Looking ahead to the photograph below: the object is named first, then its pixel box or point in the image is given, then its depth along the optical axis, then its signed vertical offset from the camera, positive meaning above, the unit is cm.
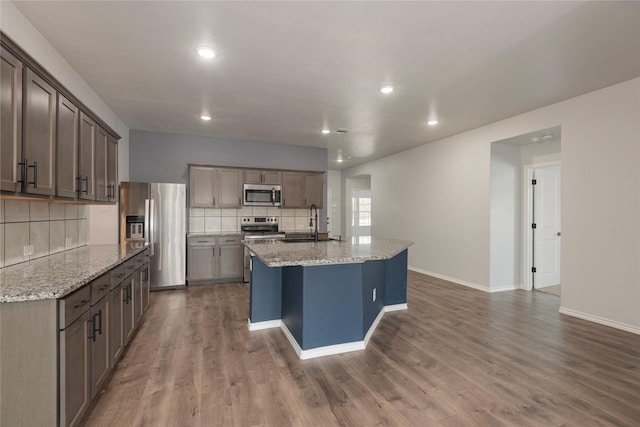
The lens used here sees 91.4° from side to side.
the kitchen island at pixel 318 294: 282 -82
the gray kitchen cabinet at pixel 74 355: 160 -80
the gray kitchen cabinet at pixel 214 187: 557 +45
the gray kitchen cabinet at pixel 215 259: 545 -84
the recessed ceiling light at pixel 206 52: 268 +140
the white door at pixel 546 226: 534 -21
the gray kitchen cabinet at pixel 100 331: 199 -82
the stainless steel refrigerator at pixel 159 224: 486 -20
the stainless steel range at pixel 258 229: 566 -34
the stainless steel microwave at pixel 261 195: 584 +33
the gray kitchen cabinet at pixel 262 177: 590 +68
